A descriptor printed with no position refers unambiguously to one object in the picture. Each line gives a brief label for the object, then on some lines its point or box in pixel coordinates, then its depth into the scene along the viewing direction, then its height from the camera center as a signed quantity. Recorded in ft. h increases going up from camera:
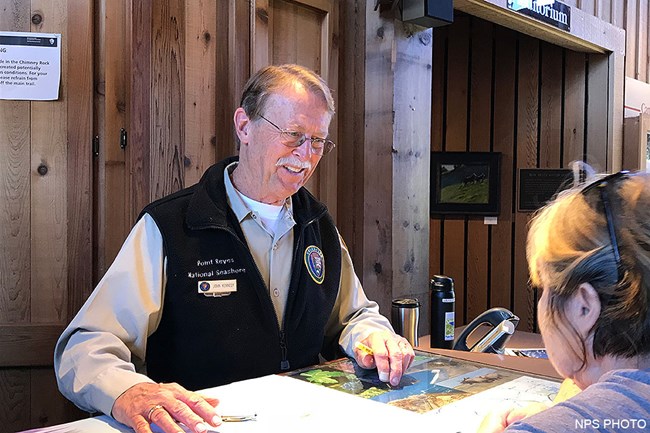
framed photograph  18.65 +0.74
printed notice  7.62 +1.65
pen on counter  4.19 -1.42
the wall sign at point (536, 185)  18.18 +0.69
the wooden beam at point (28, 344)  7.63 -1.71
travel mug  7.61 -1.34
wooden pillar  10.53 +1.01
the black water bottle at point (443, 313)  7.64 -1.27
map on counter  4.73 -1.43
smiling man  5.49 -0.78
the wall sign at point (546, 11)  13.19 +4.30
